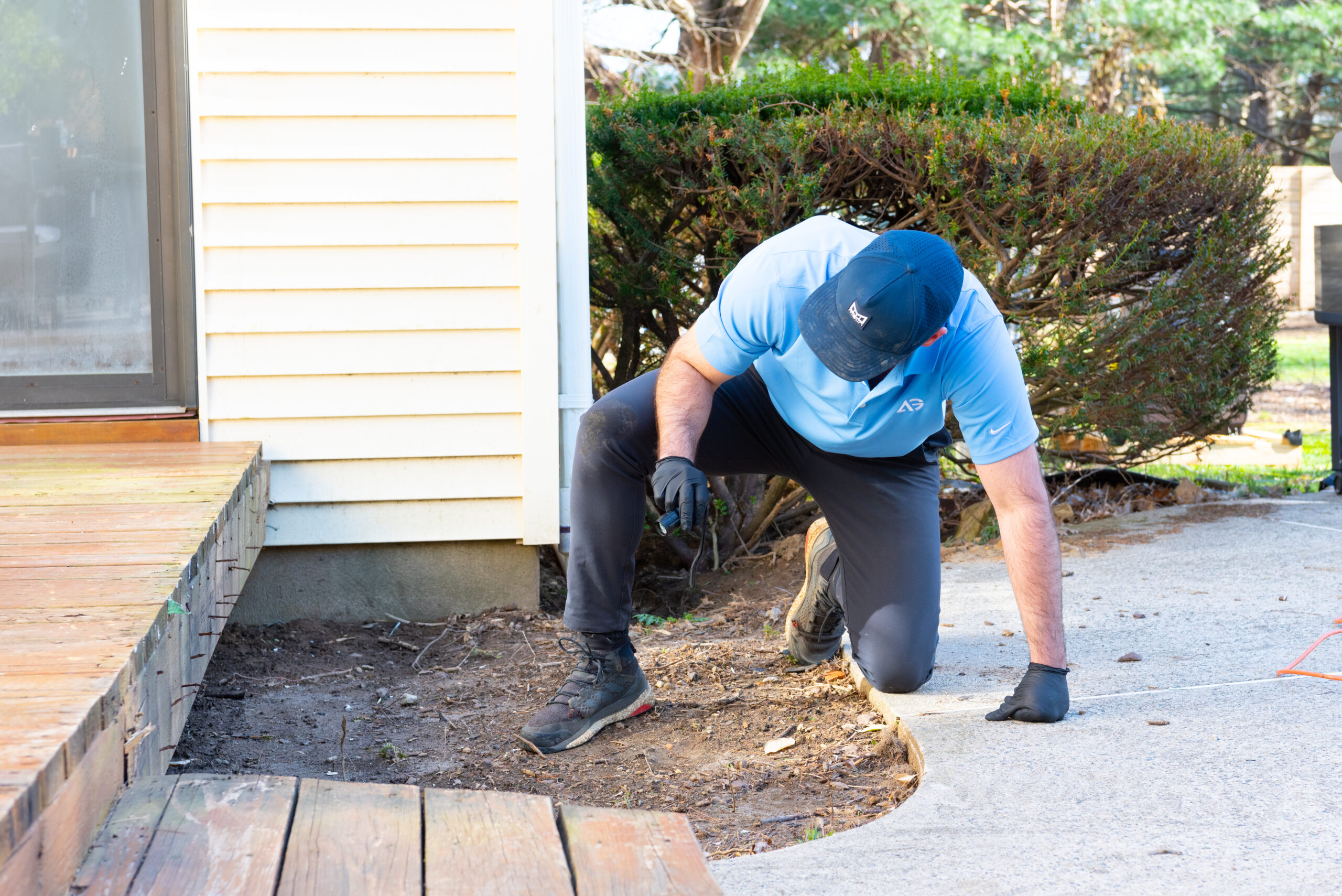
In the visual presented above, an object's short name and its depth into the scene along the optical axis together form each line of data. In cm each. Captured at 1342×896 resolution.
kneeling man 244
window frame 403
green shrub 431
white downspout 402
